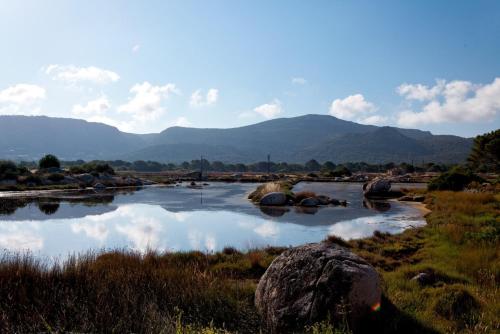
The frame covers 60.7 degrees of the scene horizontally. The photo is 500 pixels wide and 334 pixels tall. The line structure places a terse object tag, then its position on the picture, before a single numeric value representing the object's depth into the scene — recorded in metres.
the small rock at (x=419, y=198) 45.72
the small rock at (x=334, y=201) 42.06
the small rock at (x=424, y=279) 12.09
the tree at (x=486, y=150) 57.10
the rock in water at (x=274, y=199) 41.81
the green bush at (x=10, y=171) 64.44
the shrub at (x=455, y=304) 9.23
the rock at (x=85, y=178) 71.75
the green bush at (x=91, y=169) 81.88
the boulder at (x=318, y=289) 8.29
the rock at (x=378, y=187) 53.66
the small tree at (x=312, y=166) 189.12
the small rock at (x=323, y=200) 42.38
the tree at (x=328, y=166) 163.21
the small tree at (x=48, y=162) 79.75
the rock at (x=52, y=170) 75.06
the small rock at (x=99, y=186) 66.04
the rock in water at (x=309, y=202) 41.38
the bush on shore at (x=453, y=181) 49.62
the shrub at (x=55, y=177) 67.69
